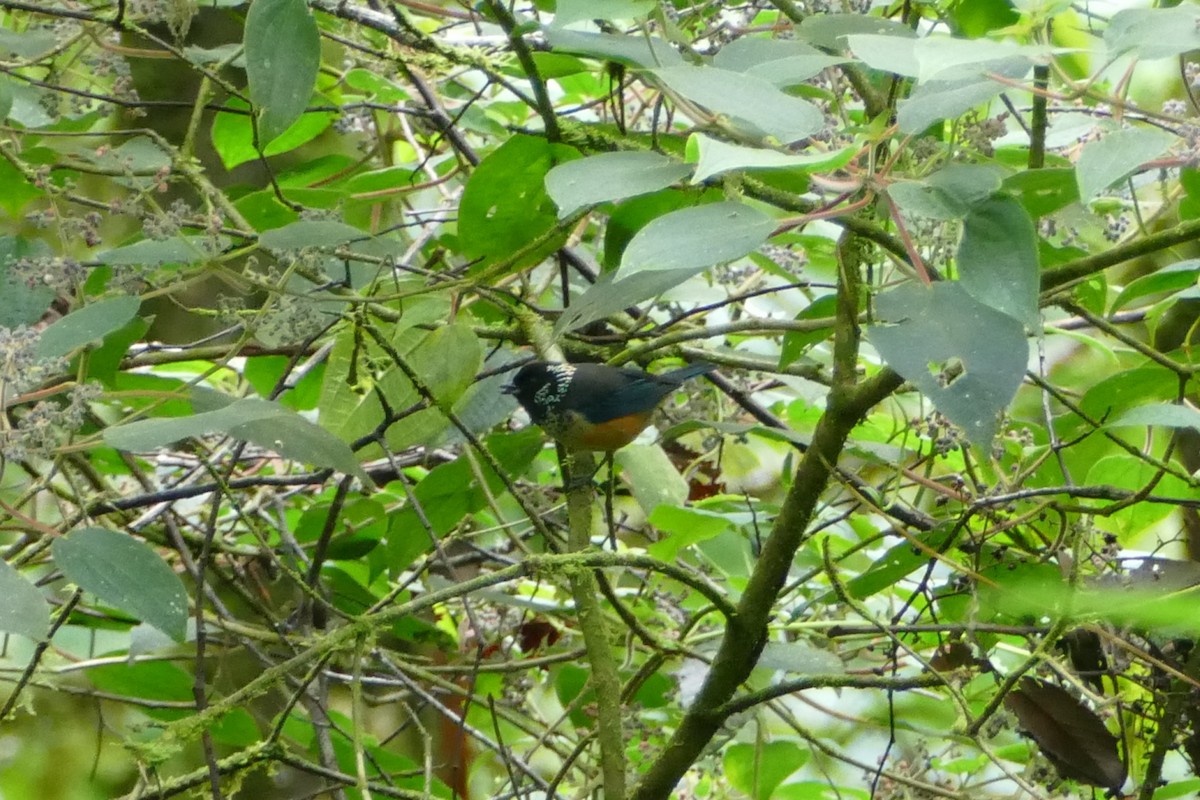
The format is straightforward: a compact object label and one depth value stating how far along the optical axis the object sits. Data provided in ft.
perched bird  29.39
